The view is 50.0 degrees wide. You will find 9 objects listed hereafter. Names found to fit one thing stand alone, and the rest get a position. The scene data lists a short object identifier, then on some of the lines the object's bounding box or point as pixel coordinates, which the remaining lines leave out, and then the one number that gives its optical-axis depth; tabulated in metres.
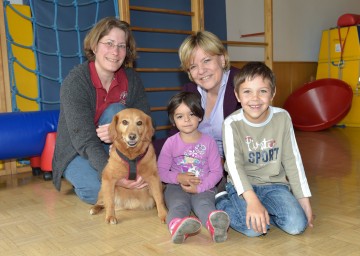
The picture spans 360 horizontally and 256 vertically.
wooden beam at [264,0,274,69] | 4.27
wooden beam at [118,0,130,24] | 3.18
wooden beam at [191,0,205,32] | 3.71
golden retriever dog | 1.77
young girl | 1.73
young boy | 1.59
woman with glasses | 1.97
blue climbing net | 2.97
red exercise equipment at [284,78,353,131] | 4.80
